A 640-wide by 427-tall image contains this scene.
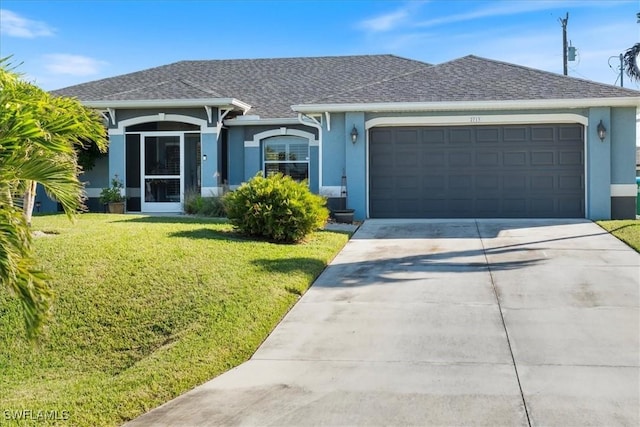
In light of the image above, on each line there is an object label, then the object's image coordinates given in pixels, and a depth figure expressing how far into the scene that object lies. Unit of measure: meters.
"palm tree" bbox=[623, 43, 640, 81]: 19.45
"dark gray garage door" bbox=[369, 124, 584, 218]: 15.88
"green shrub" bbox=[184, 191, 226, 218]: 15.95
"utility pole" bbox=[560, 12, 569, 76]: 32.22
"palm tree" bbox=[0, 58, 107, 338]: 4.24
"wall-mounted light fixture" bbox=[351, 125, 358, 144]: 16.02
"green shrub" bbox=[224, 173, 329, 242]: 11.48
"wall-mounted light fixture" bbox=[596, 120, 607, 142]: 15.17
